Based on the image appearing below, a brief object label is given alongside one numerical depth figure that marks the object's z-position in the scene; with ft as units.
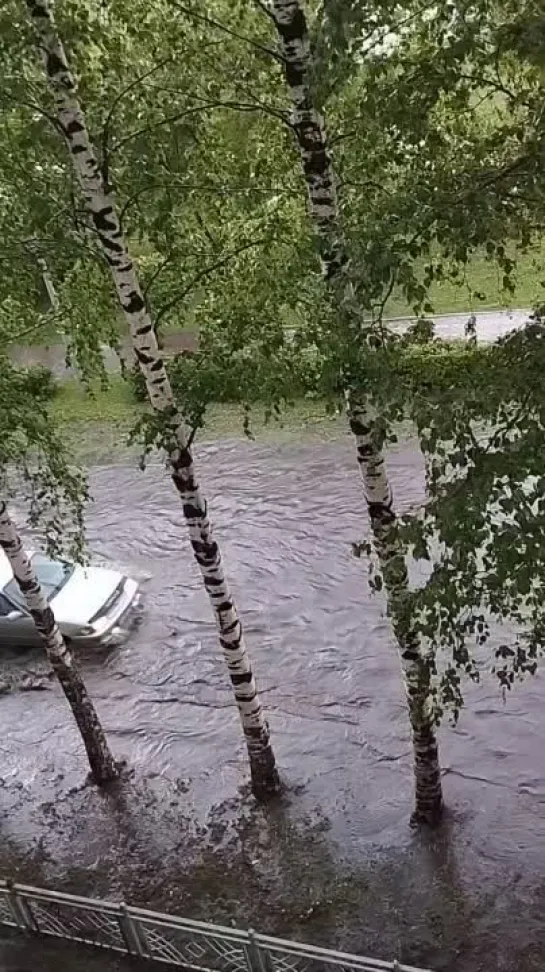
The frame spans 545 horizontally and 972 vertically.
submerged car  39.37
